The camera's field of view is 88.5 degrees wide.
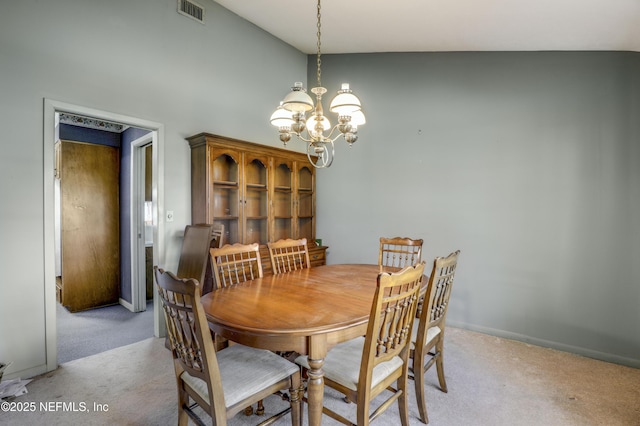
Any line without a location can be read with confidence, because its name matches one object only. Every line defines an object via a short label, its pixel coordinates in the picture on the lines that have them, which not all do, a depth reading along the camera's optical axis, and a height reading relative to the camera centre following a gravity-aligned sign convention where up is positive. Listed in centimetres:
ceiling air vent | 326 +201
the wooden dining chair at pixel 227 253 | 233 -35
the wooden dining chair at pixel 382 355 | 151 -75
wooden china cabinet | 323 +19
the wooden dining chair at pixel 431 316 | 189 -67
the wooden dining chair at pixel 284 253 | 277 -40
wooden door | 399 -21
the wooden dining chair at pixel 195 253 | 292 -41
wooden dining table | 150 -54
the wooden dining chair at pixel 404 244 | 304 -36
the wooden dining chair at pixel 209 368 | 137 -80
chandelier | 214 +65
